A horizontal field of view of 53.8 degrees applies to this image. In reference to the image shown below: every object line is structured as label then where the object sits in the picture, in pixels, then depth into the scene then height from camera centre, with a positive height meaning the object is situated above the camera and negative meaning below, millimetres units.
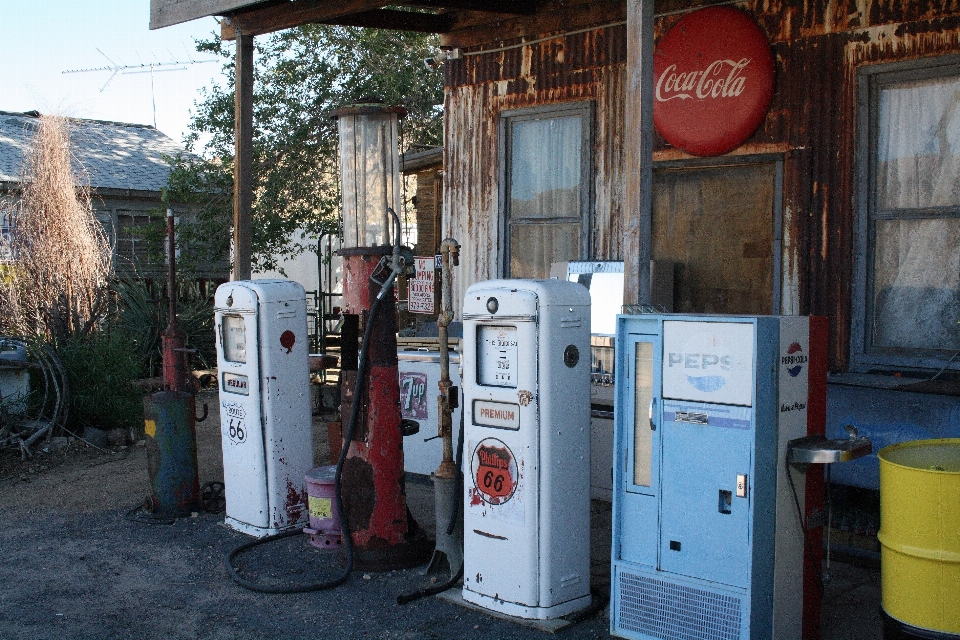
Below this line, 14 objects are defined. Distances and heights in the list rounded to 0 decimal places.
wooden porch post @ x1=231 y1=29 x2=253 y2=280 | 8344 +996
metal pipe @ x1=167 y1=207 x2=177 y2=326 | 7676 +85
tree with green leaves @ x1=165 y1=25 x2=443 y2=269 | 15305 +2571
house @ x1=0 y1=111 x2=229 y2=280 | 18484 +2336
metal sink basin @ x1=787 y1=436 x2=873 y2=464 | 4301 -781
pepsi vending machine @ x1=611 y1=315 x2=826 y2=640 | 4320 -940
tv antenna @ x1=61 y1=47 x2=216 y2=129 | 23222 +5658
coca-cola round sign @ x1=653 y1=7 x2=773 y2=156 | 7137 +1548
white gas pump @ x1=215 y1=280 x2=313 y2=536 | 6668 -853
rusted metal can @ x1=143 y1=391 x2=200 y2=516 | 7195 -1283
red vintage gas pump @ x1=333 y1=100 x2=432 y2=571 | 5906 -579
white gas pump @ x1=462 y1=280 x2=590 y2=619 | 4934 -868
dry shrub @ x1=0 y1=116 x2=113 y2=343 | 11930 +439
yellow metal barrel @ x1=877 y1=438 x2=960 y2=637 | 3902 -1076
